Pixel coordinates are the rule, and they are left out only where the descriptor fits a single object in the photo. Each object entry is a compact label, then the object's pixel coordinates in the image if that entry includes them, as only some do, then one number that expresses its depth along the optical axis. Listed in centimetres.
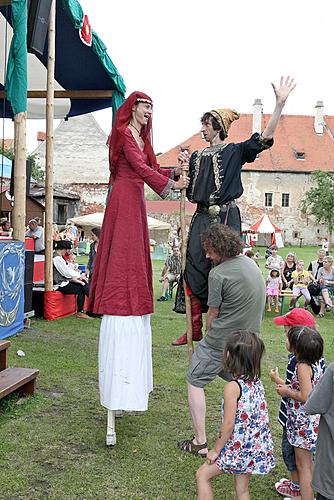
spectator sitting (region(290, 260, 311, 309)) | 1170
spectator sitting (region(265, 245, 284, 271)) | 1277
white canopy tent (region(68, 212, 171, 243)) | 2970
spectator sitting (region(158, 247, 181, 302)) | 1318
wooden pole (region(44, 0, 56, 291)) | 855
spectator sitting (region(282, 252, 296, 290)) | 1258
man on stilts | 393
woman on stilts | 402
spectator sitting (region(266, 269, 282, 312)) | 1200
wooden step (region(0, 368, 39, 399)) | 441
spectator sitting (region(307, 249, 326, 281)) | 1242
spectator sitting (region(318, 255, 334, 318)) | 1143
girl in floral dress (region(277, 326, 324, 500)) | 308
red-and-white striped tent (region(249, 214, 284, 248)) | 3484
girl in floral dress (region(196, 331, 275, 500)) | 291
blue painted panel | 684
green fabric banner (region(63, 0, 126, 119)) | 777
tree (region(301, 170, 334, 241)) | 4300
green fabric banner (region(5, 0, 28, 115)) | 695
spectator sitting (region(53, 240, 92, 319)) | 945
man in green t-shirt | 364
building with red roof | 4688
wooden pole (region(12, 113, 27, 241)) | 737
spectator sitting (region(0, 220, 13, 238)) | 1406
